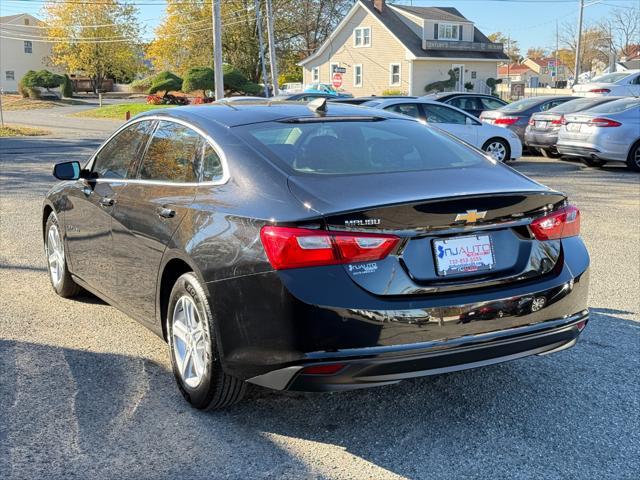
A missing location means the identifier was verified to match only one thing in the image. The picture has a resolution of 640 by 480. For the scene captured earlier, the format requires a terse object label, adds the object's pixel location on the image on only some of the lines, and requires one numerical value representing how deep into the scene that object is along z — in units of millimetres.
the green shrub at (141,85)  70062
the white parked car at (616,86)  25938
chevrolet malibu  3221
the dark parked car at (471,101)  19384
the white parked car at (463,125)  14742
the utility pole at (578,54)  42625
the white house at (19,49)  80875
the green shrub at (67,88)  62875
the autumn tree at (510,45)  114500
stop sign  42372
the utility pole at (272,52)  37562
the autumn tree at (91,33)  72000
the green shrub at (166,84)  50441
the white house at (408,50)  52219
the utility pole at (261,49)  43512
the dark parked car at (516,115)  18312
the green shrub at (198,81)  49844
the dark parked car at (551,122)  16812
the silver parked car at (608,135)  14914
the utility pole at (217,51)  26172
